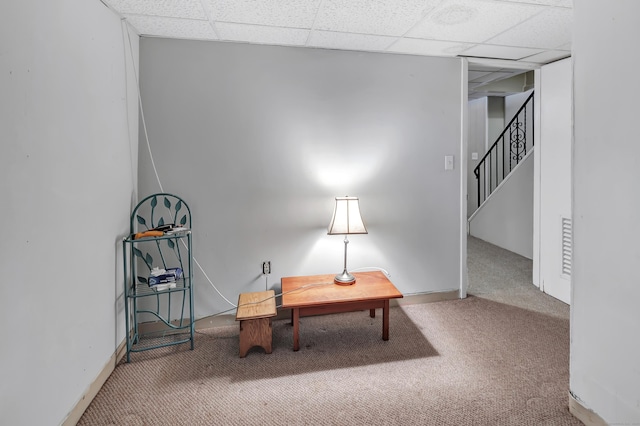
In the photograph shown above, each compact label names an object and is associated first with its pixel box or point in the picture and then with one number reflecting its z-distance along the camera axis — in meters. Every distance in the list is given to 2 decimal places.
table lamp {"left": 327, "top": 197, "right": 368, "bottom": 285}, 2.49
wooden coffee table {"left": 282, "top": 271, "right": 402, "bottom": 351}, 2.25
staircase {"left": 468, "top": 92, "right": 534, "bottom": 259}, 4.61
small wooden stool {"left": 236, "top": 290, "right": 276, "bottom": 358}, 2.16
